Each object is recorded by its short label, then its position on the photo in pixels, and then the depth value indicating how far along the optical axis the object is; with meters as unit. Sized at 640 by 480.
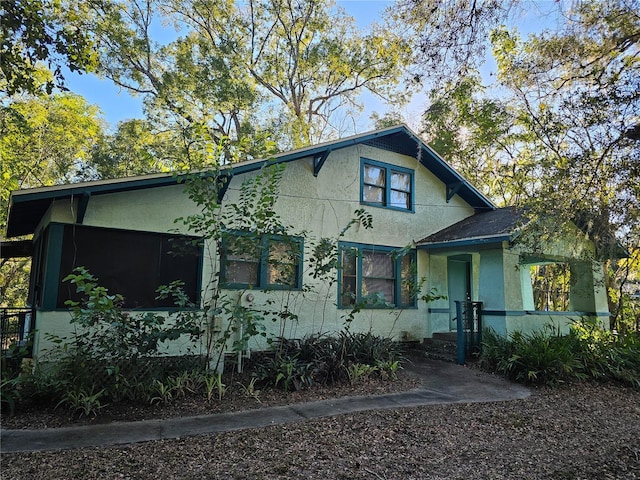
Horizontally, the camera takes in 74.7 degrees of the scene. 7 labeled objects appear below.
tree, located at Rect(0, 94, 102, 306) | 14.90
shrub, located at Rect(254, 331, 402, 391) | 7.05
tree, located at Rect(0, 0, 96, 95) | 5.20
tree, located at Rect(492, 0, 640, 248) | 5.80
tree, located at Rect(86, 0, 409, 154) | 18.00
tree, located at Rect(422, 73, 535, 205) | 7.98
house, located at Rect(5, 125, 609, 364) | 6.98
